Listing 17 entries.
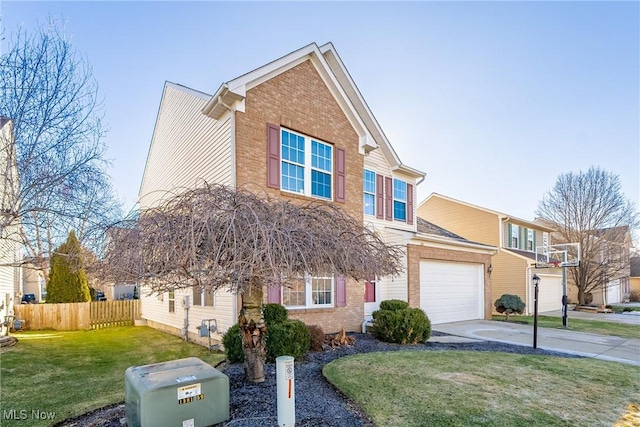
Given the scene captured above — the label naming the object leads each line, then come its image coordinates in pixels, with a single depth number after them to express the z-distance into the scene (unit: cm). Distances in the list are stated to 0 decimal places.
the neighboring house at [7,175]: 793
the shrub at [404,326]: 1002
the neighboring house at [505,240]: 2124
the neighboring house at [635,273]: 4103
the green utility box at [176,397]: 378
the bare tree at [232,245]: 387
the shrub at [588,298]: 2695
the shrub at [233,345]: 716
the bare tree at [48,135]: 802
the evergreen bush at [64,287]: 1590
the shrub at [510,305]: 1753
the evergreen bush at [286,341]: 728
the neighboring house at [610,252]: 2491
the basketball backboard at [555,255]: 2031
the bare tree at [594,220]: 2489
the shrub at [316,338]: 864
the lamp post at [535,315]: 972
